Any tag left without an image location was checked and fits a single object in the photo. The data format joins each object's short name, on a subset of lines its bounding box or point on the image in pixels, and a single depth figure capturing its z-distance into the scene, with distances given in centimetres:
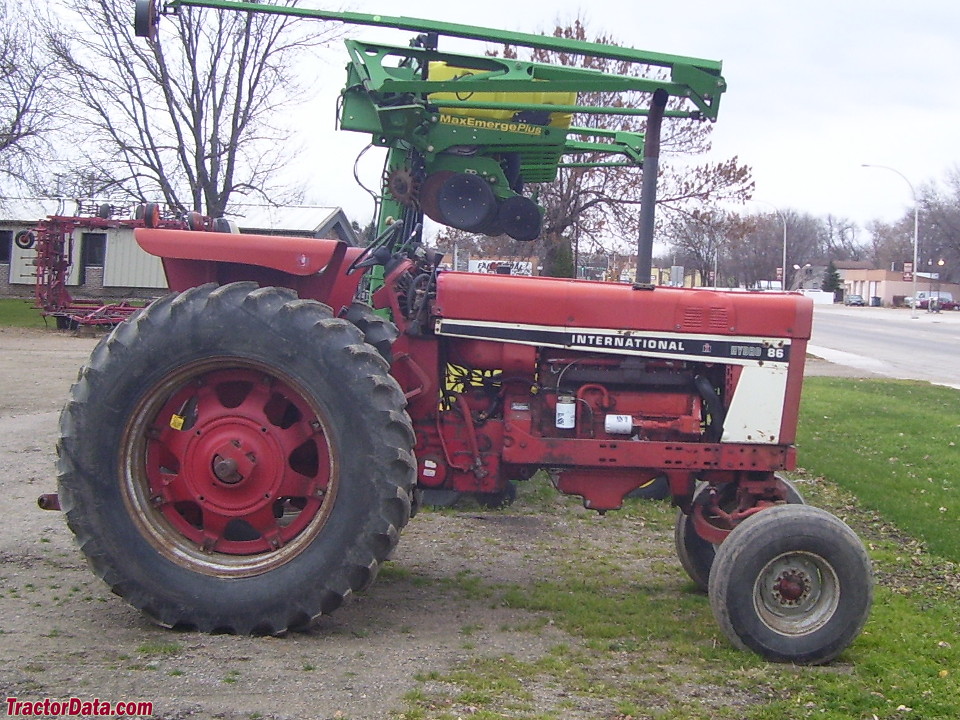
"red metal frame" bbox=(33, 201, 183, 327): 2656
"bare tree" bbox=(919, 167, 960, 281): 8769
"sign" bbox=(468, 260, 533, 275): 767
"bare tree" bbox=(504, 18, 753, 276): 1677
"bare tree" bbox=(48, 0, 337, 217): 2902
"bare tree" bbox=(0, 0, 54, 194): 3192
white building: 3944
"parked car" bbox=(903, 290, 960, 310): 8061
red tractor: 483
